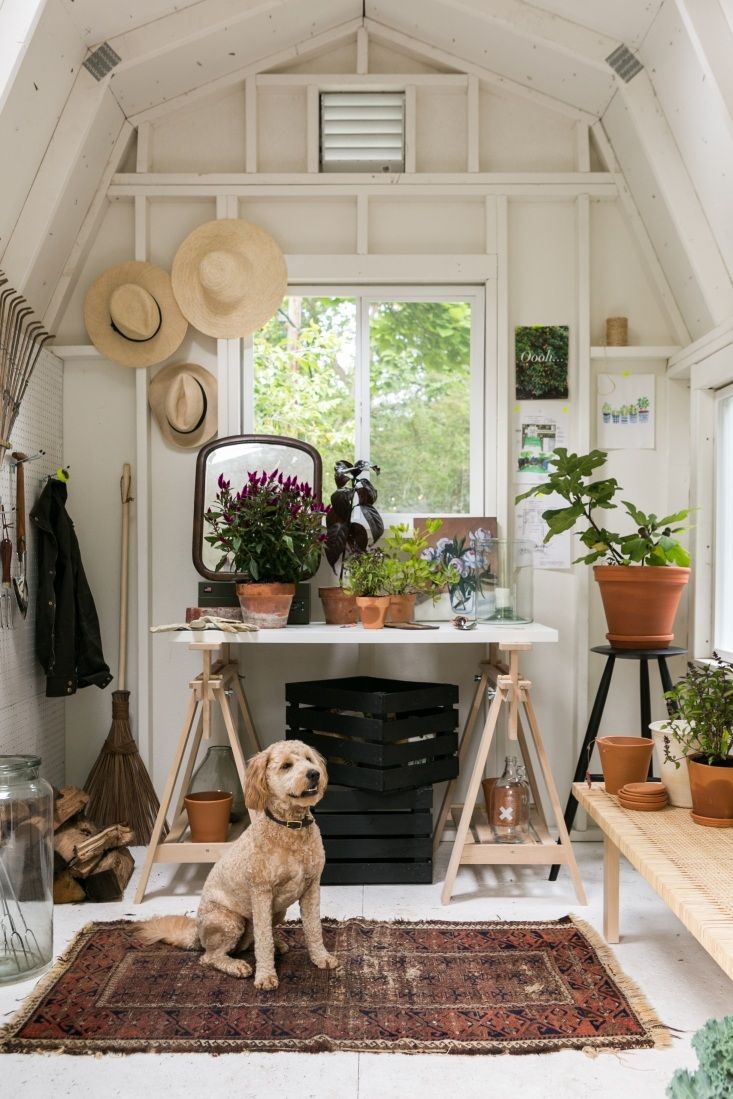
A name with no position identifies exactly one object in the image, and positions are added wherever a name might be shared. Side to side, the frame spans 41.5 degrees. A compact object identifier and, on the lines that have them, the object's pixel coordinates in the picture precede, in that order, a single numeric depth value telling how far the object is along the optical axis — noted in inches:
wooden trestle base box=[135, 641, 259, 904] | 126.3
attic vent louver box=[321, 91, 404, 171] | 153.2
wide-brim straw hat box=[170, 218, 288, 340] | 149.9
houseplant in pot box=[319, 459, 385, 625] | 141.4
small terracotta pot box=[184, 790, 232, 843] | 130.3
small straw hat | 150.3
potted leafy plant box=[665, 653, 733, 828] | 97.9
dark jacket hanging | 139.8
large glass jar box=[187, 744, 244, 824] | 140.1
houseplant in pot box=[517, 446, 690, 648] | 132.9
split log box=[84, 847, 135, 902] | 125.8
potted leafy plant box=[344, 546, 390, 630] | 131.9
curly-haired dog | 99.7
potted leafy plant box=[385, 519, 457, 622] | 135.7
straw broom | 148.2
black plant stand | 133.2
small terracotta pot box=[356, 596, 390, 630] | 131.7
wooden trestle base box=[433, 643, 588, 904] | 125.2
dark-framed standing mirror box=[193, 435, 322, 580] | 149.6
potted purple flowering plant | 129.8
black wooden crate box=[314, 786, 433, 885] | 131.3
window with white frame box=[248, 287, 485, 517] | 154.1
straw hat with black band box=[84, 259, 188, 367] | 150.6
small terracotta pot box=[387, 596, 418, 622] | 136.8
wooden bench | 75.8
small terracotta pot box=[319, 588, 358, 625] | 141.0
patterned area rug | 89.7
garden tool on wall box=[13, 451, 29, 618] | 132.2
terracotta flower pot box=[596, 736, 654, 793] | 111.7
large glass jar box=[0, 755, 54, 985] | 104.0
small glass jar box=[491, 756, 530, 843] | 131.7
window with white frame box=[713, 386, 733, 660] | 138.9
